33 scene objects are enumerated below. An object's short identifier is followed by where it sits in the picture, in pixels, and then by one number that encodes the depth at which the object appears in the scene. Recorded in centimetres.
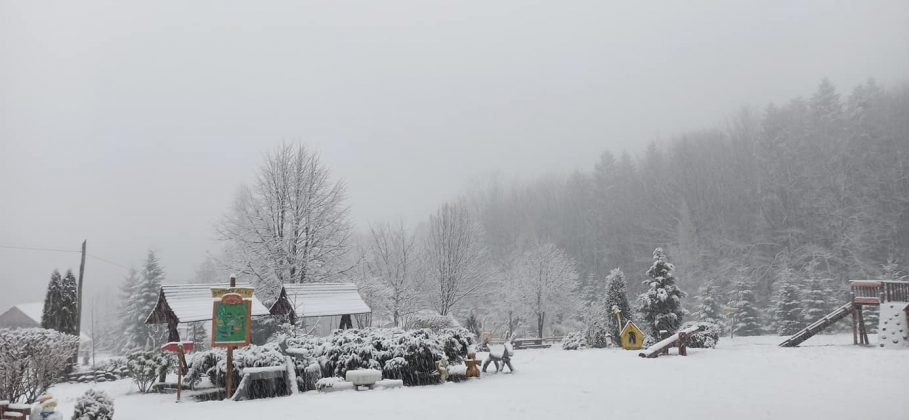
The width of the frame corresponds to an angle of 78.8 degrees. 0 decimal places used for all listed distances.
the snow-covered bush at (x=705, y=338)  2125
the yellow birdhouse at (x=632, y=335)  2416
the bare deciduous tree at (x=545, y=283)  4285
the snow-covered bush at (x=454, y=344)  1562
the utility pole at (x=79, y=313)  2542
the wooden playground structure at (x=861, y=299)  1869
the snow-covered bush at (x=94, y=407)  938
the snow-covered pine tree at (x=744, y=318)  3500
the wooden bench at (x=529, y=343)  3173
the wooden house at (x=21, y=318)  5303
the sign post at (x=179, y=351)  1306
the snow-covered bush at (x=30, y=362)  1135
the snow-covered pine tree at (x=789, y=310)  3225
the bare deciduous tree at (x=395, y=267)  3478
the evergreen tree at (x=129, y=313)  4503
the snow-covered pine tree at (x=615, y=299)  2678
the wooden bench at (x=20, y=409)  912
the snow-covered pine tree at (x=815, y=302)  3338
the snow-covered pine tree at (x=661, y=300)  2462
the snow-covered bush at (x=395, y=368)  1404
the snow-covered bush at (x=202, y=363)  1434
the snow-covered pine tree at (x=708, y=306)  3553
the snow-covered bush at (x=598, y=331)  2689
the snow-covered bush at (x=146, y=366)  1506
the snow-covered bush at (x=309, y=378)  1377
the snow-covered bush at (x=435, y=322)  2561
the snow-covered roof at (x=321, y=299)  1920
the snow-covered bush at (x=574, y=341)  2612
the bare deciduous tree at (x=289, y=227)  2594
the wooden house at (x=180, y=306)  1694
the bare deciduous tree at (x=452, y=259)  3322
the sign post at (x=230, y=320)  1312
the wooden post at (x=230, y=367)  1288
